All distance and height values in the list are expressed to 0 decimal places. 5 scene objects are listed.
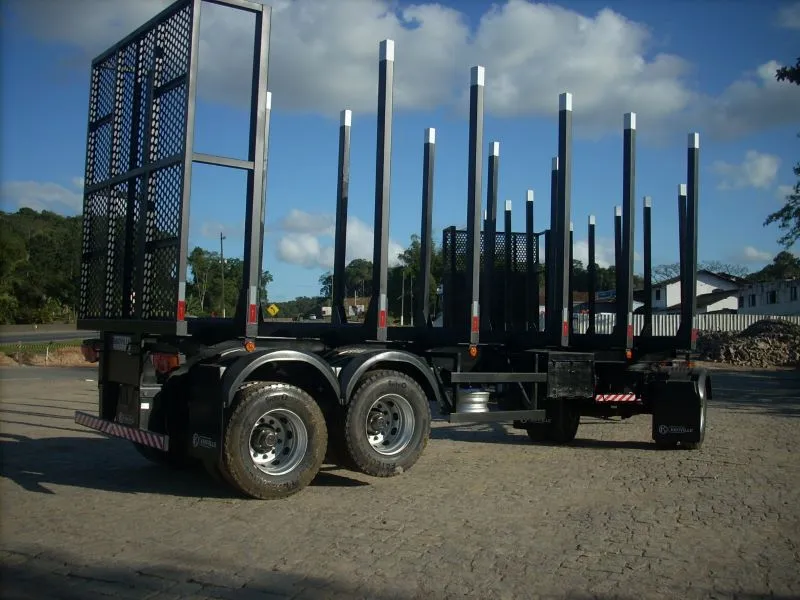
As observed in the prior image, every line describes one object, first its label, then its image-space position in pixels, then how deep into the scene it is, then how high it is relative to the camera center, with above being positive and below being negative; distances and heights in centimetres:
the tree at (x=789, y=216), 3772 +697
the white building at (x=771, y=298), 5653 +445
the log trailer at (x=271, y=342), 703 +2
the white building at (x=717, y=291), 6694 +552
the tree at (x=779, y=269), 7635 +984
